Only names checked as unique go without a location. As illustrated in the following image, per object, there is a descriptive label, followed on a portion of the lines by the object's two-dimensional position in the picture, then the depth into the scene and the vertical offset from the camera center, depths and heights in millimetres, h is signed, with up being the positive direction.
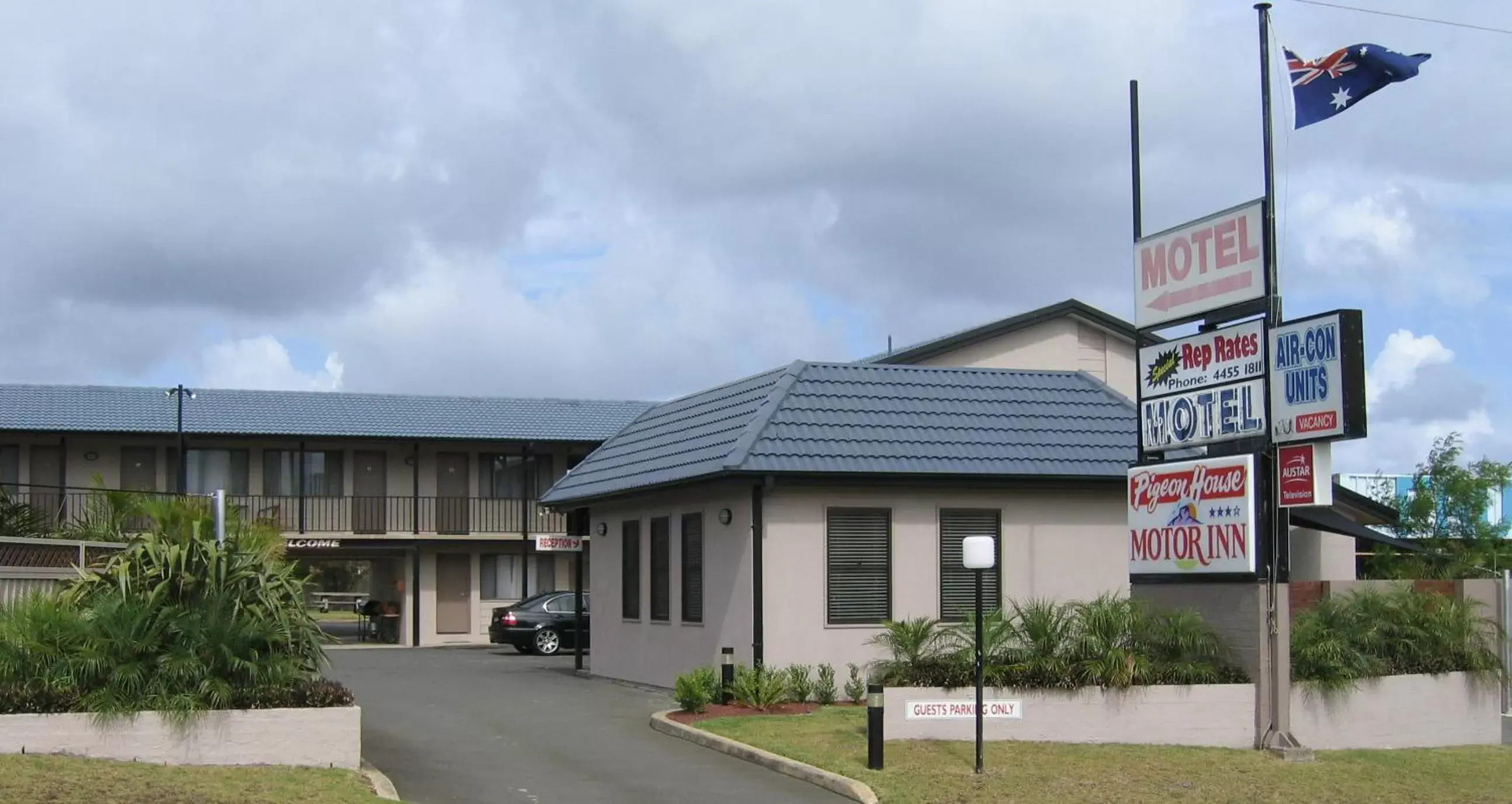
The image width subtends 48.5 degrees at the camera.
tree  36812 +526
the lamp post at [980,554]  14680 -212
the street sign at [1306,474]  16109 +524
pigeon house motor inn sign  16734 +122
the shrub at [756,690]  19375 -1832
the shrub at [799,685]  20375 -1874
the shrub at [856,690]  20875 -1986
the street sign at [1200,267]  16922 +2721
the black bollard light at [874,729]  14766 -1747
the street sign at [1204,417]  16797 +1156
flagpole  16719 -233
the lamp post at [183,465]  41906 +1735
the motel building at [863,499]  21281 +429
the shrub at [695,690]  19016 -1803
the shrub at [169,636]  14102 -888
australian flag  16172 +4397
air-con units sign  15812 +1433
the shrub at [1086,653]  16938 -1273
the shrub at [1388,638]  18031 -1240
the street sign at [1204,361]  16891 +1746
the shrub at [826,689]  20609 -1943
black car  36781 -2066
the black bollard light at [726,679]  19547 -1721
